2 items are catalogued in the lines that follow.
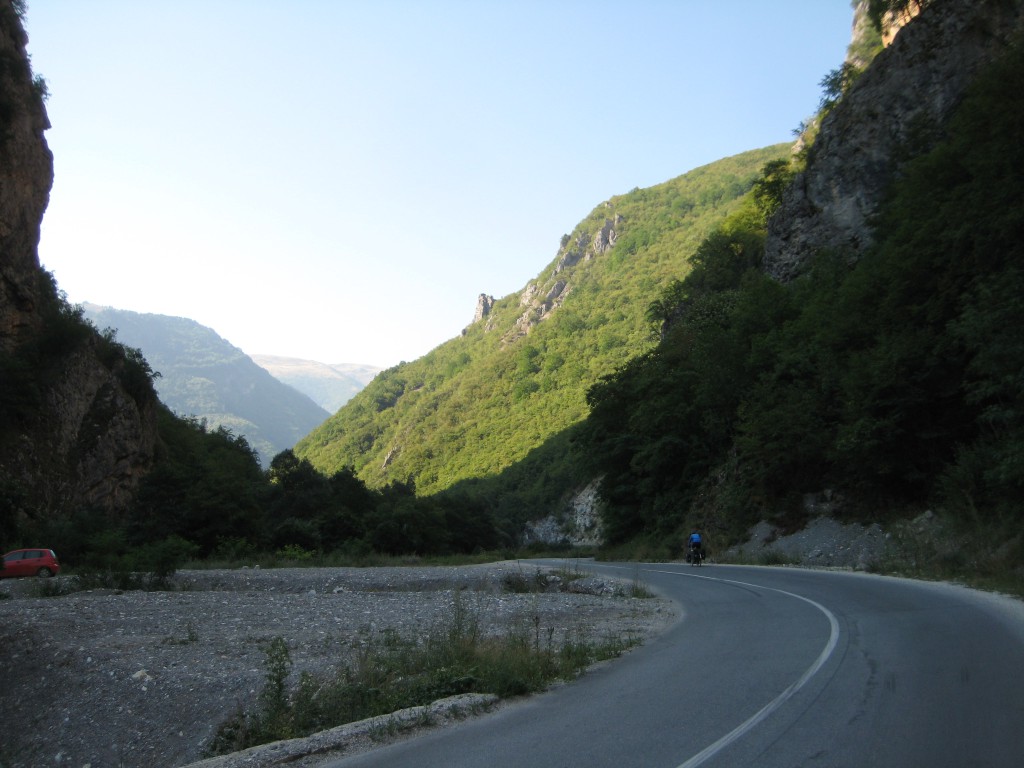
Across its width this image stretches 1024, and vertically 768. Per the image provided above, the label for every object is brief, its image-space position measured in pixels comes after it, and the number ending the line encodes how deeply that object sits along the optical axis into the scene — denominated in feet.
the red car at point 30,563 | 85.10
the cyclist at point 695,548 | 94.07
